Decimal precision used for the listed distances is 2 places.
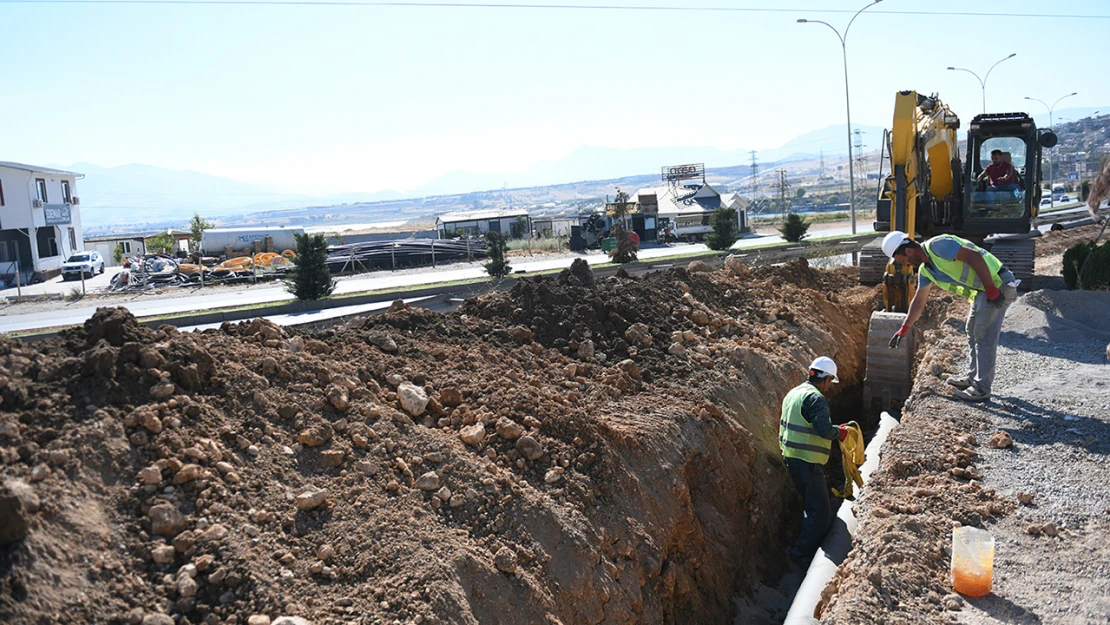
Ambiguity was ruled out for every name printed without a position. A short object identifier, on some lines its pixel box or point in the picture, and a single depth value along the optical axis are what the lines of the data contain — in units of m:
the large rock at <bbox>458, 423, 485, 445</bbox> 6.66
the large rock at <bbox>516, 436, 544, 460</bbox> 6.73
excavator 12.75
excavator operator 14.32
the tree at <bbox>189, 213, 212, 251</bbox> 60.67
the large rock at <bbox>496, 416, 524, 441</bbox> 6.79
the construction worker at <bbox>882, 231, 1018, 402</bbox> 8.23
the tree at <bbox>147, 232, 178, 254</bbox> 54.79
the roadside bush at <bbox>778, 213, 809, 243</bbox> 32.81
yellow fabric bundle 8.01
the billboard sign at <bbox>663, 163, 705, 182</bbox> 87.52
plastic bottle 5.28
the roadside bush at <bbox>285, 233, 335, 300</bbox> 19.03
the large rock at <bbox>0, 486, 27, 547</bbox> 4.22
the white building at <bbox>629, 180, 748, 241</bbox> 53.66
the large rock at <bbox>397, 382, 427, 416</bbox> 6.90
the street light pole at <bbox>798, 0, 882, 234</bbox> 32.84
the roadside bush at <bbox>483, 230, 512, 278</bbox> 24.73
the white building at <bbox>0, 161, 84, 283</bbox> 38.88
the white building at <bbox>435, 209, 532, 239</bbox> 58.81
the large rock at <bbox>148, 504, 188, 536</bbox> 4.86
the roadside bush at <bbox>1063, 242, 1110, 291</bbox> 13.30
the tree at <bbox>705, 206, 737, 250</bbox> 32.50
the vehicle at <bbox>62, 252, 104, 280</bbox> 37.22
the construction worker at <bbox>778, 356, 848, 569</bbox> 7.57
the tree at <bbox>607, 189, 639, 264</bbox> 28.06
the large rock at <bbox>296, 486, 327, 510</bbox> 5.45
